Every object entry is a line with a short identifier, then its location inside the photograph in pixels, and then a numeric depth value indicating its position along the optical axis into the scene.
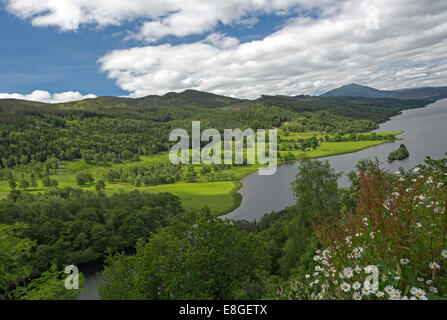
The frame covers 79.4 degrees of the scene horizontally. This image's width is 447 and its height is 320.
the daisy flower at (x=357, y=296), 4.15
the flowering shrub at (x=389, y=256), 4.16
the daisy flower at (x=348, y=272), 4.49
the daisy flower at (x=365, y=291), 3.94
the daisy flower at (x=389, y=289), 3.85
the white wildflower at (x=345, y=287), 4.21
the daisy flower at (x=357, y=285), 4.18
